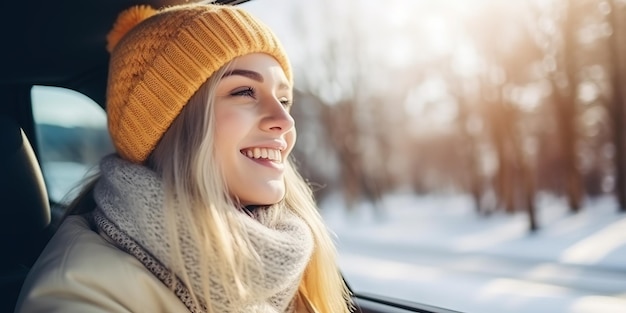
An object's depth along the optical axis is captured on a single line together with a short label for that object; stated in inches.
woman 37.9
